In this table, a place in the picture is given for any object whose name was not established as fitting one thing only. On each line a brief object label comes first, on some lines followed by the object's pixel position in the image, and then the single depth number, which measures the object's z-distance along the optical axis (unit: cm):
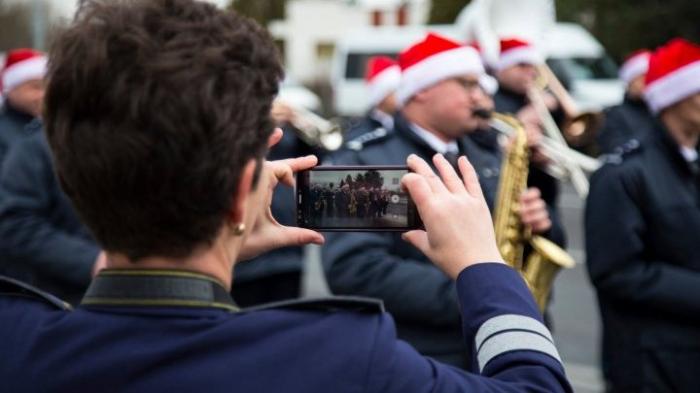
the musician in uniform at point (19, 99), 586
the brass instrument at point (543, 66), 623
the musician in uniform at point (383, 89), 749
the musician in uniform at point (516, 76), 670
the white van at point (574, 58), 1770
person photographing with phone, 140
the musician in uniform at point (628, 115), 817
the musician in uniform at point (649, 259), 380
